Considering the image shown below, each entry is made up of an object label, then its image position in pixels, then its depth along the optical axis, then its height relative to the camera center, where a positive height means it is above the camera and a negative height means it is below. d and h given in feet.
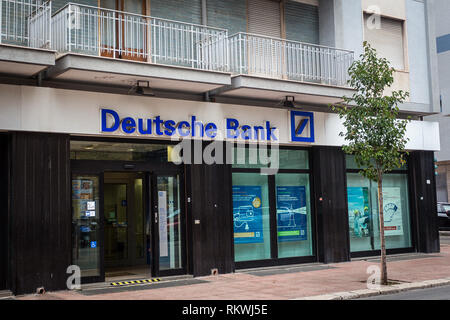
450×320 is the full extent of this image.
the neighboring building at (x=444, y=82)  115.75 +23.92
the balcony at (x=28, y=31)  34.17 +12.01
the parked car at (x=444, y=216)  90.92 -4.54
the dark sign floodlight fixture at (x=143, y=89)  40.19 +8.53
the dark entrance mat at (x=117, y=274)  43.96 -6.22
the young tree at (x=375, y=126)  38.60 +4.86
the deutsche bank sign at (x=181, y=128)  39.58 +5.77
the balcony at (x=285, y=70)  44.52 +11.79
